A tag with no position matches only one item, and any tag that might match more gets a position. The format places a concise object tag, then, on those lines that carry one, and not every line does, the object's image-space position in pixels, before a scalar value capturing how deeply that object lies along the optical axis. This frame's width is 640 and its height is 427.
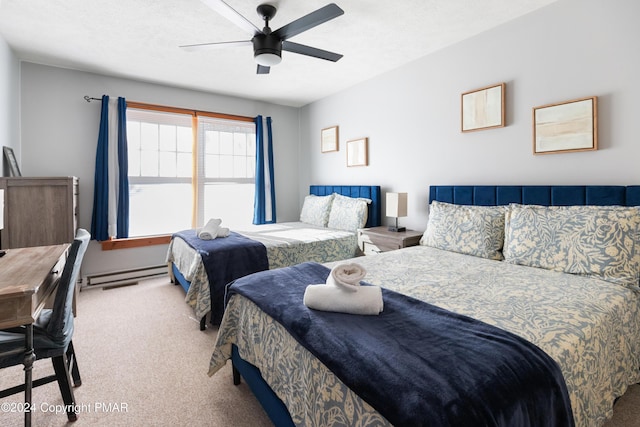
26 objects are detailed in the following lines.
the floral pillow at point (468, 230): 2.41
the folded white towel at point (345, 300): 1.35
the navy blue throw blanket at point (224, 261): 2.71
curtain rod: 4.05
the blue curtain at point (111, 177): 3.85
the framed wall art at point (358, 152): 4.20
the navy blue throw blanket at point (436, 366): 0.83
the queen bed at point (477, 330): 0.91
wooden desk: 1.28
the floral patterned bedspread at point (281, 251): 2.72
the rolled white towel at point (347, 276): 1.40
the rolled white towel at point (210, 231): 3.20
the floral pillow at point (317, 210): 4.39
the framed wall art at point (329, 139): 4.73
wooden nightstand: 3.14
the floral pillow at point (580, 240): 1.79
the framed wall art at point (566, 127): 2.23
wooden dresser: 2.87
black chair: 1.47
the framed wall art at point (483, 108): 2.73
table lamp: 3.40
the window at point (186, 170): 4.27
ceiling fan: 2.04
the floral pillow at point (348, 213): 3.85
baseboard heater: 3.89
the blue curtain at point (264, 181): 5.02
